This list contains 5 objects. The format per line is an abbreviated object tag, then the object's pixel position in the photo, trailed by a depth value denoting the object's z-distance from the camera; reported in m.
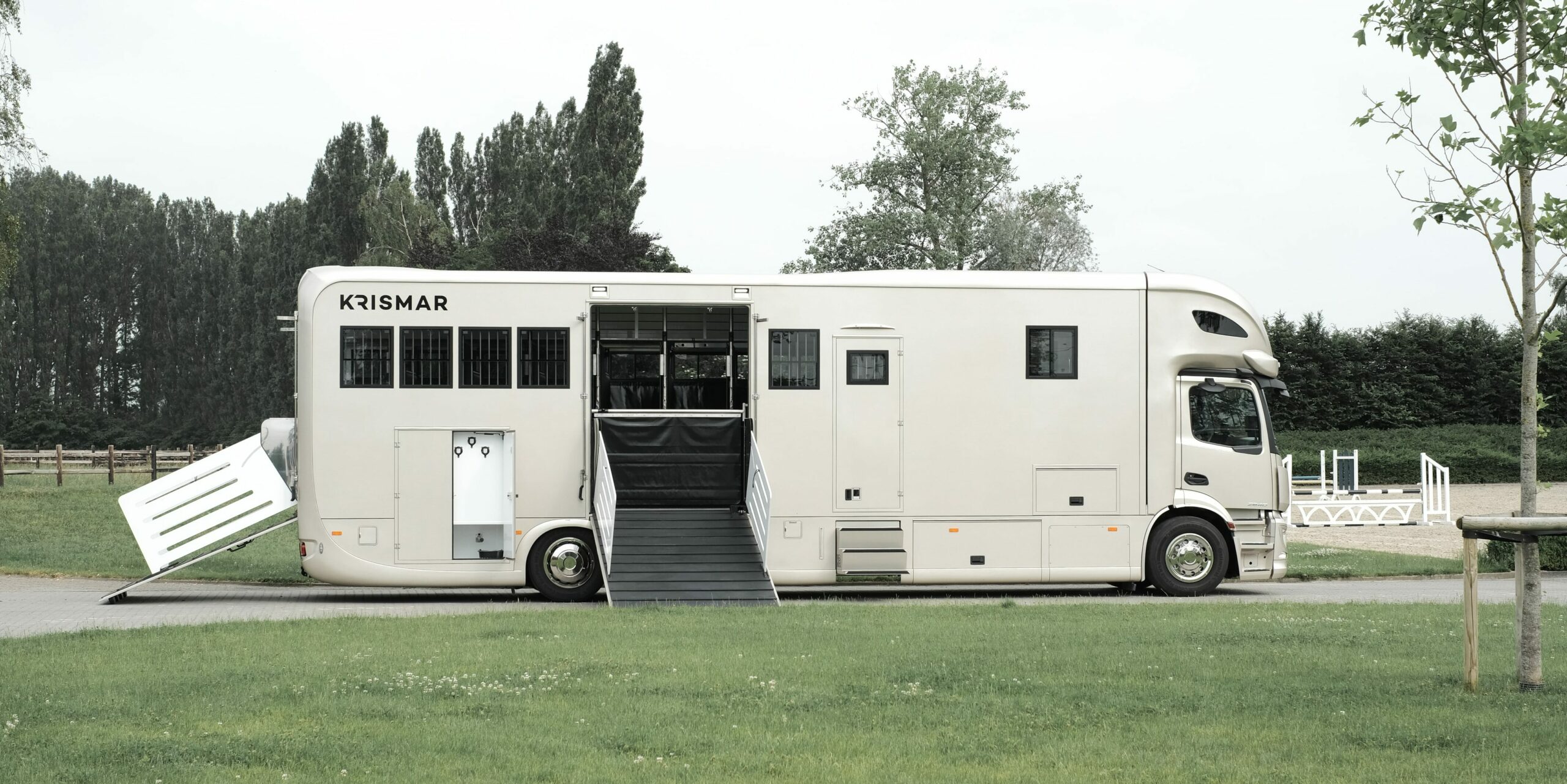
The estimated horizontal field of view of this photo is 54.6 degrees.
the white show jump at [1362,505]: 31.08
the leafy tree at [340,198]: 67.31
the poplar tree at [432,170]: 73.94
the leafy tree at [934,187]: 54.91
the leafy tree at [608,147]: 53.56
